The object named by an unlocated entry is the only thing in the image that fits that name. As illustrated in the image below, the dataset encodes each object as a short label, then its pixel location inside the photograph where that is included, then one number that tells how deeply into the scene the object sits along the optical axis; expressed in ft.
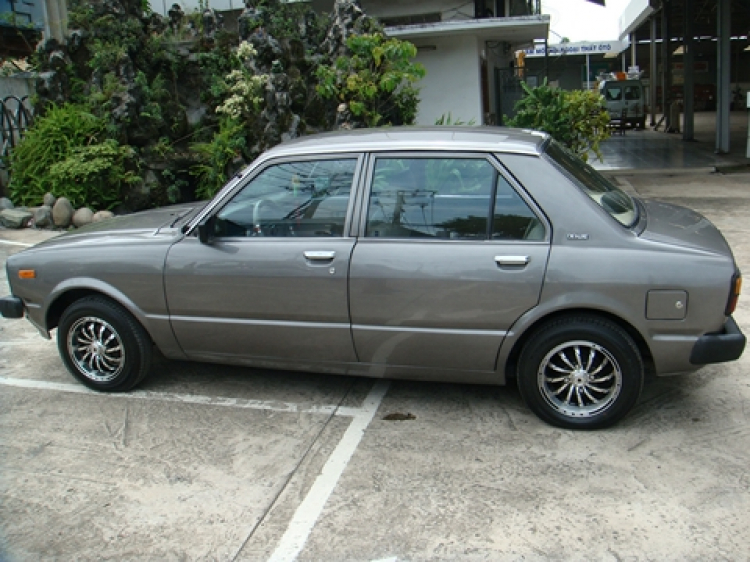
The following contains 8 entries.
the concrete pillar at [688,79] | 72.69
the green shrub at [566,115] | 31.09
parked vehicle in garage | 96.73
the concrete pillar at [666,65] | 91.20
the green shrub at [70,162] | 35.96
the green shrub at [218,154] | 36.65
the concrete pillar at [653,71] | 109.43
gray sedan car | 12.62
